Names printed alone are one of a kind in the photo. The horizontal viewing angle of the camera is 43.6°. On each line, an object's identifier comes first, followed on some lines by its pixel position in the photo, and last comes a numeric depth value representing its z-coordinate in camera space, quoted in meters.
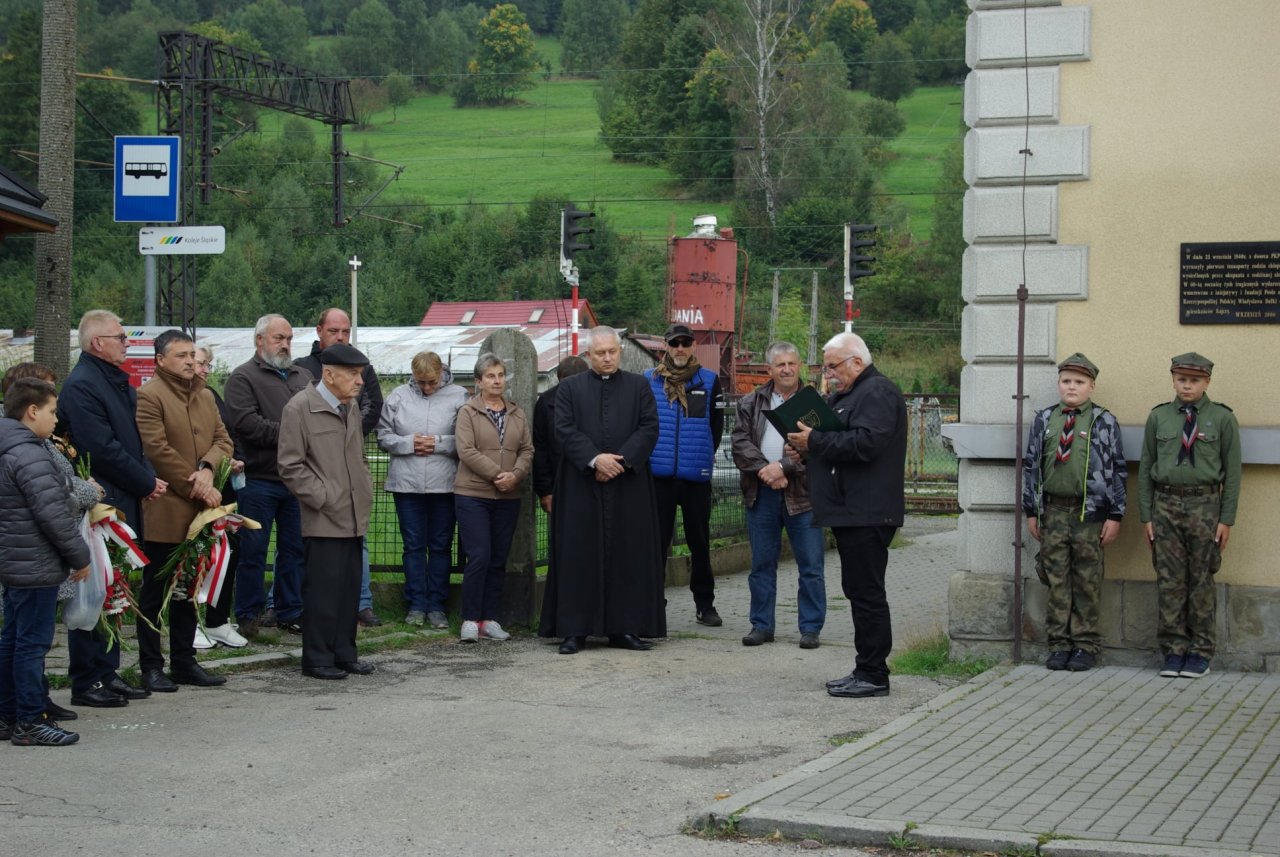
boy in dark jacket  7.20
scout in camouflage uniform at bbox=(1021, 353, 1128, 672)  9.25
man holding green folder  8.73
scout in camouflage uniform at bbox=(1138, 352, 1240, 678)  8.99
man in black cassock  10.41
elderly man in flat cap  9.21
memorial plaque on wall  9.29
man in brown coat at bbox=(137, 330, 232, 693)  8.78
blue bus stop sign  13.30
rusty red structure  40.16
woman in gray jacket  10.98
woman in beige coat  10.73
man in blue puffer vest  11.29
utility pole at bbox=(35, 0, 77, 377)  11.62
